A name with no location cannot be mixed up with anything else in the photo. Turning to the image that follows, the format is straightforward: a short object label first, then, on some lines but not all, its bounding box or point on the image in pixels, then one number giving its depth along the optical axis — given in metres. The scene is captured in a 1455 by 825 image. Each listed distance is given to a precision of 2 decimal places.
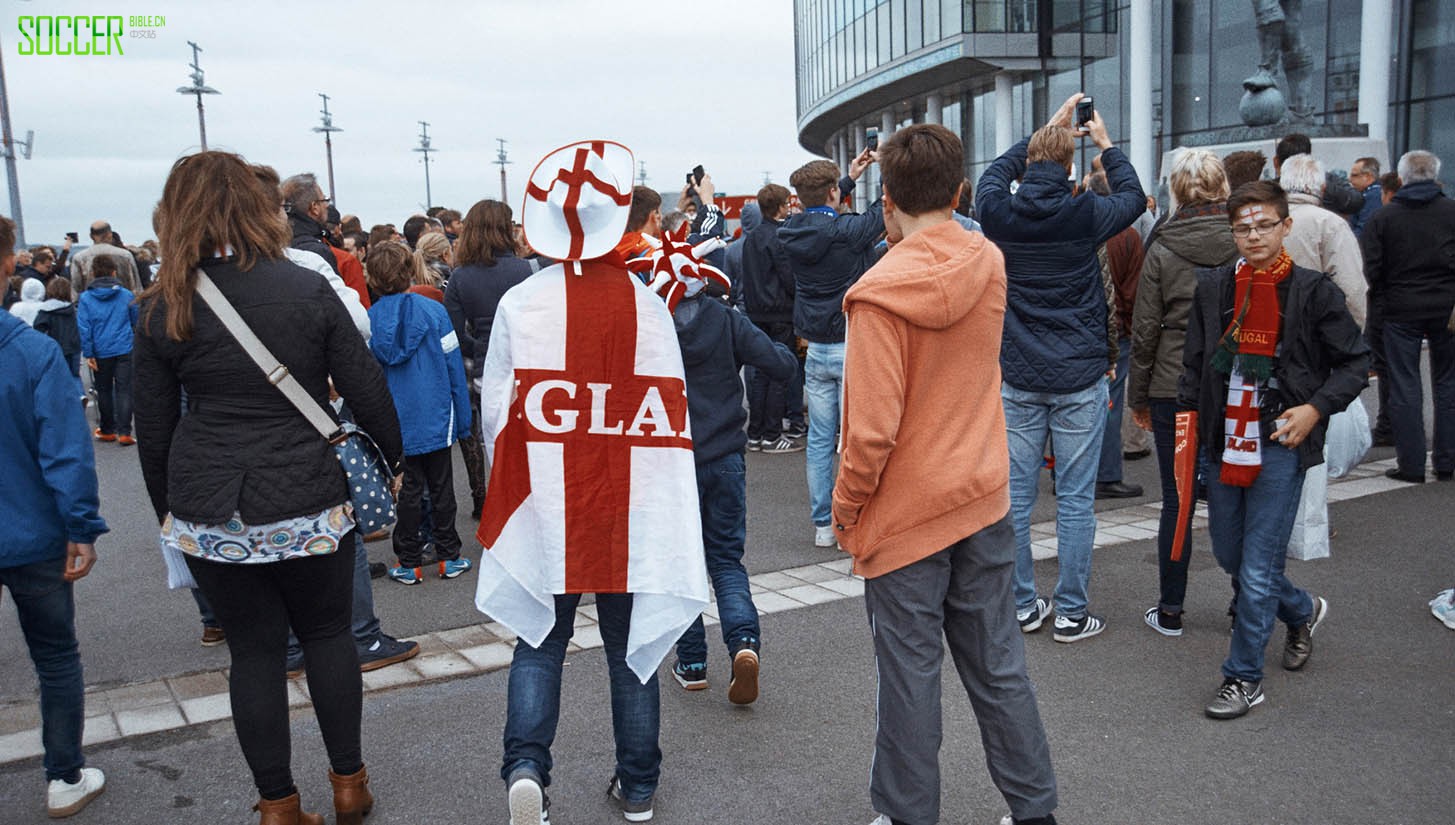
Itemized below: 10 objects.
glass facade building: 20.09
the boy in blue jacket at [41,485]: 3.48
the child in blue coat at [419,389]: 6.20
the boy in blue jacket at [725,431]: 4.26
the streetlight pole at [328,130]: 67.19
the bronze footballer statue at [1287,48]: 15.91
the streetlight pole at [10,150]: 30.25
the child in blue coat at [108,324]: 11.04
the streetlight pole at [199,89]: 51.12
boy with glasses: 4.01
